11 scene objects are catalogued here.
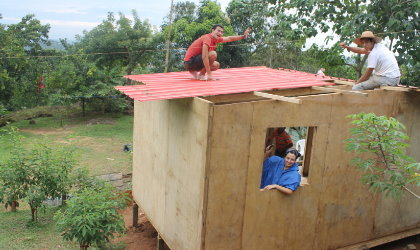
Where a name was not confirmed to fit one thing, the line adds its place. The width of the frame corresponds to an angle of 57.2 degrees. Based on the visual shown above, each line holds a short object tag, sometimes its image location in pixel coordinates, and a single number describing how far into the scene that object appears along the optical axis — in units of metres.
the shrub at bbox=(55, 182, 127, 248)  5.20
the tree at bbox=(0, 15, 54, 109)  18.09
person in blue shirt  4.93
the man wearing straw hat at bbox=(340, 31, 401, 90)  5.64
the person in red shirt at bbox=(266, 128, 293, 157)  6.48
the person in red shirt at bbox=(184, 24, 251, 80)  5.76
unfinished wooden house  4.44
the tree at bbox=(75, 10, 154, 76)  22.55
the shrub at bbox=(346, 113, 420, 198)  4.01
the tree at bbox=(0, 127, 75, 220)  7.02
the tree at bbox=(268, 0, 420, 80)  8.85
